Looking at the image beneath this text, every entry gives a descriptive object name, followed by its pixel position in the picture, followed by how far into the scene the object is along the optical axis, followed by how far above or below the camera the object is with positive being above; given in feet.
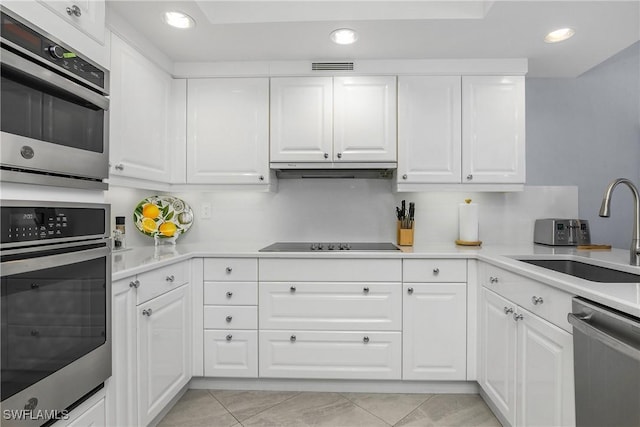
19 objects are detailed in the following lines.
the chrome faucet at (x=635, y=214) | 4.94 -0.01
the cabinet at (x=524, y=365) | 4.14 -2.16
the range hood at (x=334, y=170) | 7.85 +1.02
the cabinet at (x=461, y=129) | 7.73 +1.88
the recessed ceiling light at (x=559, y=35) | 6.47 +3.41
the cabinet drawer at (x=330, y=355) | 6.98 -2.88
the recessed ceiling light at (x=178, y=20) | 6.06 +3.45
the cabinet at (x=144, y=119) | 6.08 +1.87
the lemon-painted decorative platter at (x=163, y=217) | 7.66 -0.13
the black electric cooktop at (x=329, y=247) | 7.41 -0.78
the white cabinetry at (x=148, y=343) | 4.63 -2.08
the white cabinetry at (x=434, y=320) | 6.91 -2.14
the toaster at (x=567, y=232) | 7.68 -0.42
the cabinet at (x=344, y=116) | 7.79 +2.18
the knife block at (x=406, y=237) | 8.21 -0.57
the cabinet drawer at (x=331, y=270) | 7.00 -1.17
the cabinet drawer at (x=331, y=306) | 6.99 -1.90
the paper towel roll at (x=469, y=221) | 8.21 -0.19
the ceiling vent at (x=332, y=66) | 7.70 +3.26
